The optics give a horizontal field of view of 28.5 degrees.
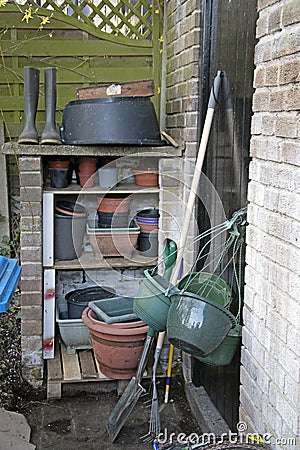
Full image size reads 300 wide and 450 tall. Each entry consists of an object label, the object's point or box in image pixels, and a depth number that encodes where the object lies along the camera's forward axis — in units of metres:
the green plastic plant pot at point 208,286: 2.50
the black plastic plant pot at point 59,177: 3.35
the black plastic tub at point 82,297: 3.55
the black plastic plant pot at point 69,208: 3.38
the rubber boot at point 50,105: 3.20
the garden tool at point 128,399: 2.88
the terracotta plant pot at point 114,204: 3.43
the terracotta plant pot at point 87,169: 3.40
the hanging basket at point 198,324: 2.12
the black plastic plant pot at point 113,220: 3.44
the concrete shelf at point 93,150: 3.15
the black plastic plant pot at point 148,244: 3.50
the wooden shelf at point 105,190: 3.33
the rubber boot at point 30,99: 3.20
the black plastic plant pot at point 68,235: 3.37
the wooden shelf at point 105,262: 3.38
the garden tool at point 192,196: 2.71
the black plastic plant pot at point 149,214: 3.51
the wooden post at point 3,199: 3.76
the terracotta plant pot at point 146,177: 3.42
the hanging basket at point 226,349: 2.33
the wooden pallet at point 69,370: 3.29
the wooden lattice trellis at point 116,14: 3.69
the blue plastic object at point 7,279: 2.03
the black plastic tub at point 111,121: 3.05
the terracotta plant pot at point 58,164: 3.34
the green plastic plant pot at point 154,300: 2.48
